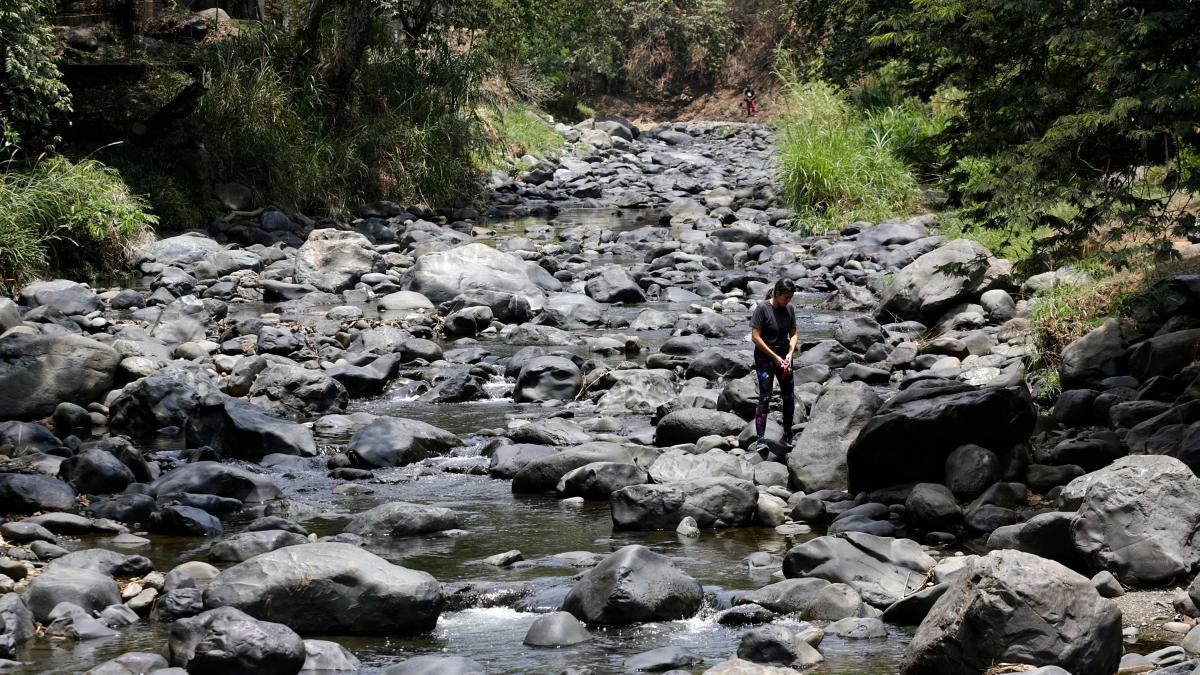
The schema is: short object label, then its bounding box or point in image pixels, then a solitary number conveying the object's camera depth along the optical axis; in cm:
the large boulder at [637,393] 1007
